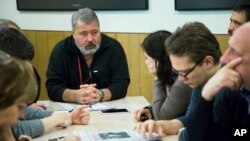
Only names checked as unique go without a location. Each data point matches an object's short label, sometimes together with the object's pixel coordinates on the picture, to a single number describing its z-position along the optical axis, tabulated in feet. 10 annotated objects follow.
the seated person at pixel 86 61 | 10.52
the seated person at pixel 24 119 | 6.79
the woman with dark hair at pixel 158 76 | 7.89
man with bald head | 5.18
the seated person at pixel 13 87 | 3.81
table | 7.11
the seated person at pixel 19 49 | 6.75
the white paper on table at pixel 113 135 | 6.53
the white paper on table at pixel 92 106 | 8.95
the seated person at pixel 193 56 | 6.35
